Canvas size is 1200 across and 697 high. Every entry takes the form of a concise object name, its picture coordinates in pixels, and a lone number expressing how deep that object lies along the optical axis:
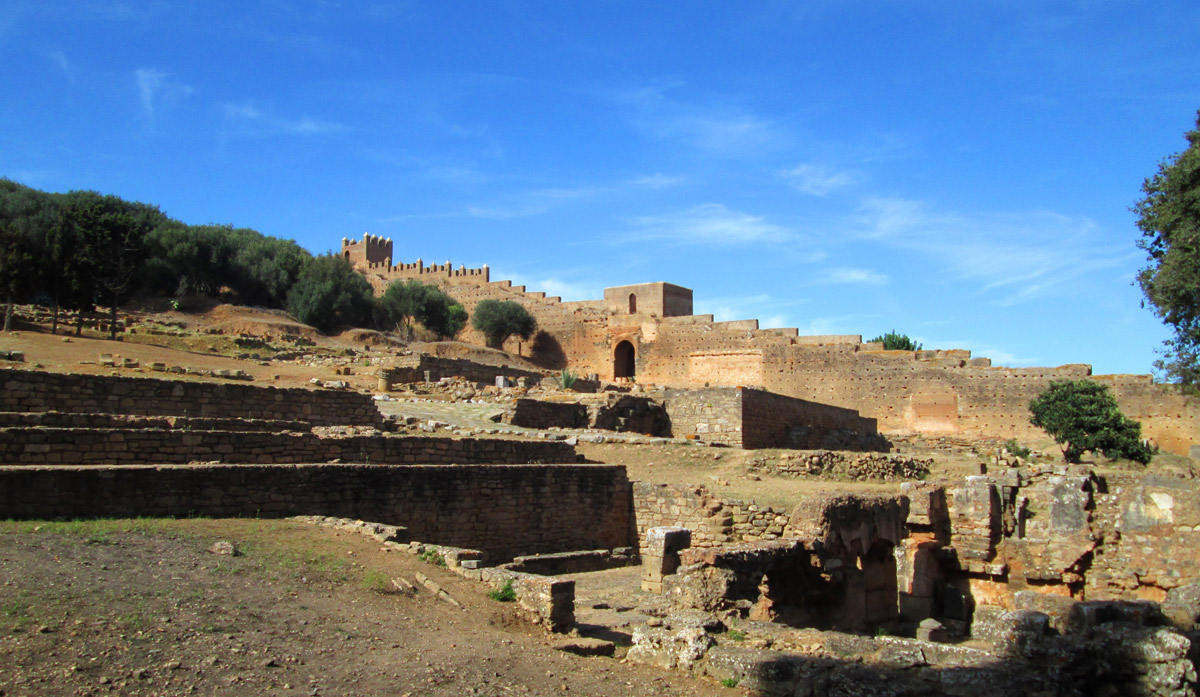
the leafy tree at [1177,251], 16.45
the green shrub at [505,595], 7.55
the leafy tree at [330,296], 39.75
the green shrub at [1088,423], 25.09
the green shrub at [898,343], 51.09
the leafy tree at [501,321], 45.81
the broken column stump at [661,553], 9.86
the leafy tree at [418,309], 45.88
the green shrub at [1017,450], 26.20
